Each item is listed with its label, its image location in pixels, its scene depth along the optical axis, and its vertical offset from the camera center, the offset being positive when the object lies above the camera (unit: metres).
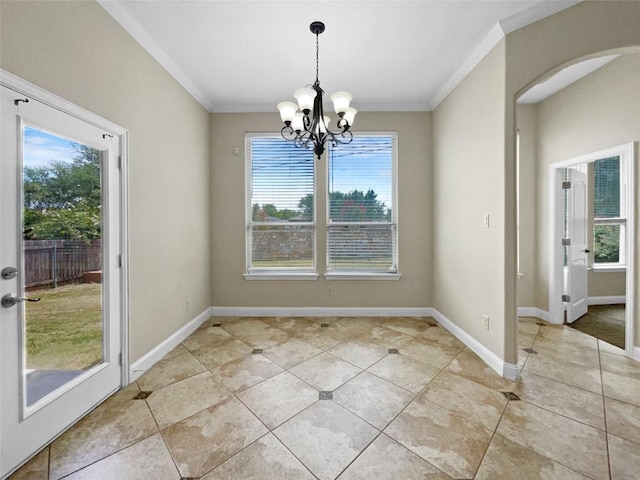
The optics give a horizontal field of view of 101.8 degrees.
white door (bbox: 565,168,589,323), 3.38 -0.07
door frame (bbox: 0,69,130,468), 2.12 -0.07
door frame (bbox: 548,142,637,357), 3.09 +0.09
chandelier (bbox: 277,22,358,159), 2.07 +1.06
